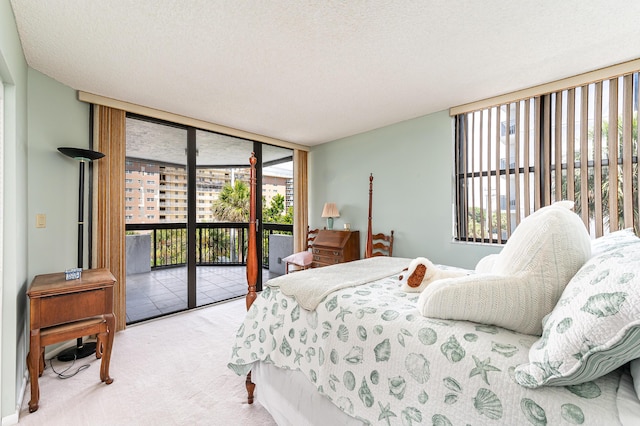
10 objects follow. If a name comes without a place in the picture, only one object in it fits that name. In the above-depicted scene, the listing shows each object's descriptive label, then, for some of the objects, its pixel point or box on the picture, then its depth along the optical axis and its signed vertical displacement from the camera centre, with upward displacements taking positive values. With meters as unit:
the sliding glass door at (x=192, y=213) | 3.57 +0.03
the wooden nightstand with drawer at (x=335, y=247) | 3.96 -0.49
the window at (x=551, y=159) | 2.33 +0.52
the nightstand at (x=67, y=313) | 1.78 -0.68
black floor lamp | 2.37 -0.11
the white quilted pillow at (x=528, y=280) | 0.98 -0.25
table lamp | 4.34 +0.05
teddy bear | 1.54 -0.36
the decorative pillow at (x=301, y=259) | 4.14 -0.68
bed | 0.71 -0.52
